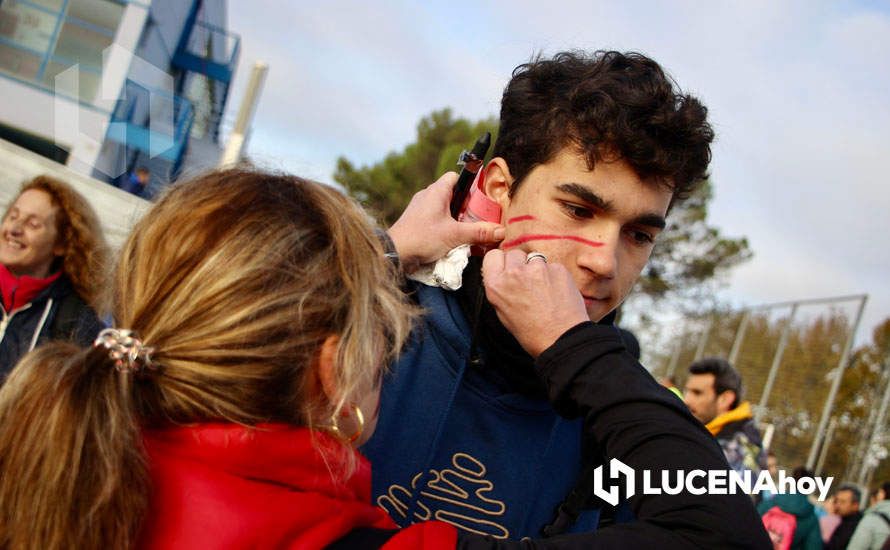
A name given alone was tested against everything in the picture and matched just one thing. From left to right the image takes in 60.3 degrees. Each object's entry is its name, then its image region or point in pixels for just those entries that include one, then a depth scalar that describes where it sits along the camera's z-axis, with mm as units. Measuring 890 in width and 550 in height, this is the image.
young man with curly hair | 1525
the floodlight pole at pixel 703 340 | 15305
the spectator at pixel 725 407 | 5836
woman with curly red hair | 3223
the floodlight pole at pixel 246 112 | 8164
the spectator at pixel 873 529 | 6340
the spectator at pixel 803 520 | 6188
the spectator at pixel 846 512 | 7227
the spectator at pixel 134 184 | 8773
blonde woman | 1015
